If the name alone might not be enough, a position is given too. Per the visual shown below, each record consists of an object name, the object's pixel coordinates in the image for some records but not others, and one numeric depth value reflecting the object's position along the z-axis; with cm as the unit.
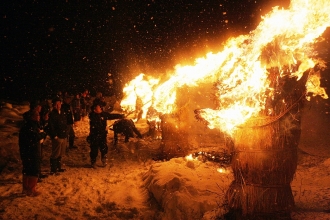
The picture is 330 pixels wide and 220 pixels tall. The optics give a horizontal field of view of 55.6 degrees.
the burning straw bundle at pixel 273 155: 429
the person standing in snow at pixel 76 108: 1481
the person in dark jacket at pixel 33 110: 653
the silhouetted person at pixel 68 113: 1008
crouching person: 1141
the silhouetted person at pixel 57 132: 802
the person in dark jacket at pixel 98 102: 912
